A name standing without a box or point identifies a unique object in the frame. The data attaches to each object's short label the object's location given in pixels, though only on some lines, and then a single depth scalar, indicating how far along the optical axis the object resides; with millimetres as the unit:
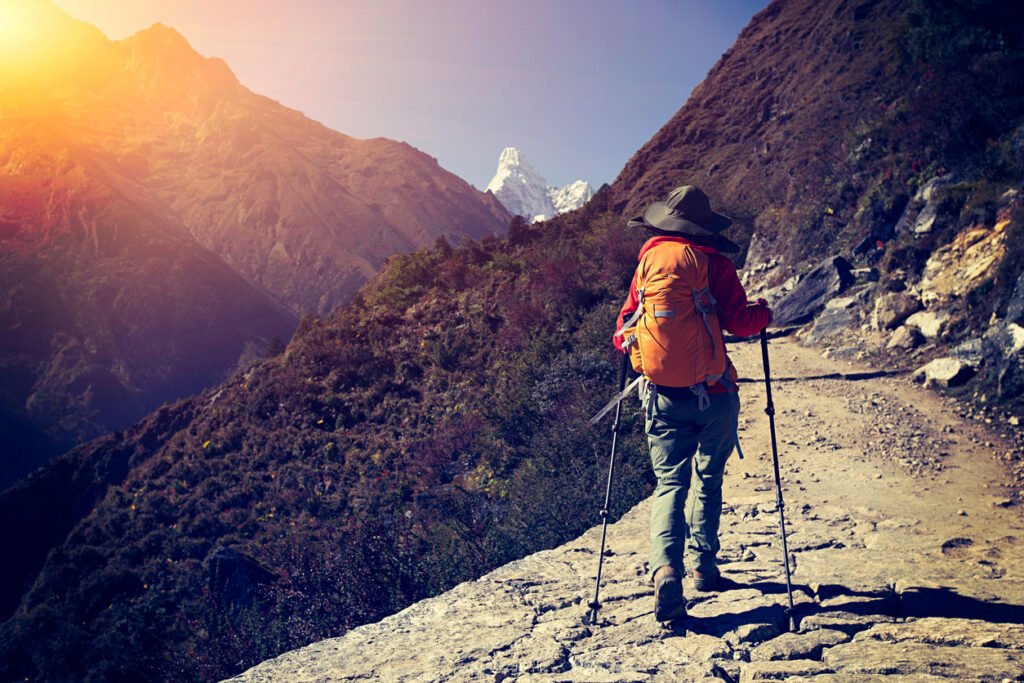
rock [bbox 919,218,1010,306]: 8180
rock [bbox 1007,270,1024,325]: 6676
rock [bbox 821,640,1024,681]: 2555
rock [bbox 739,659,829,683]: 2715
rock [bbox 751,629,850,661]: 2904
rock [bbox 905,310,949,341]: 8312
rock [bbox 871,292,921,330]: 9211
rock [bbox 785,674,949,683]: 2531
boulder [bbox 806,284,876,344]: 10320
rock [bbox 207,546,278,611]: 7234
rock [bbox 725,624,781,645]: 3076
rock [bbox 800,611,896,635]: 3105
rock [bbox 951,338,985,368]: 7168
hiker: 3188
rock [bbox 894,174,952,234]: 10234
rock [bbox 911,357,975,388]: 7232
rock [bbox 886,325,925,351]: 8617
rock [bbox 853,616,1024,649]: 2838
